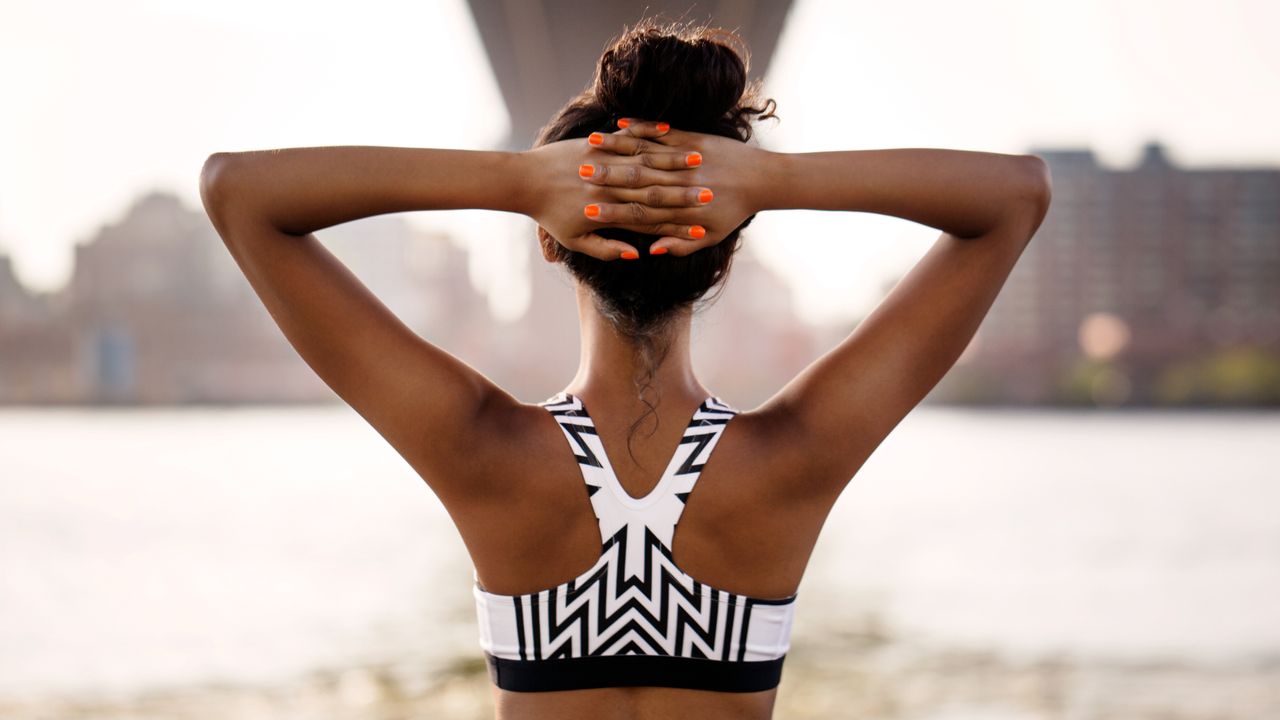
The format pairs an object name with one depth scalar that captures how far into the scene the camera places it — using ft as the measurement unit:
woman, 10.55
